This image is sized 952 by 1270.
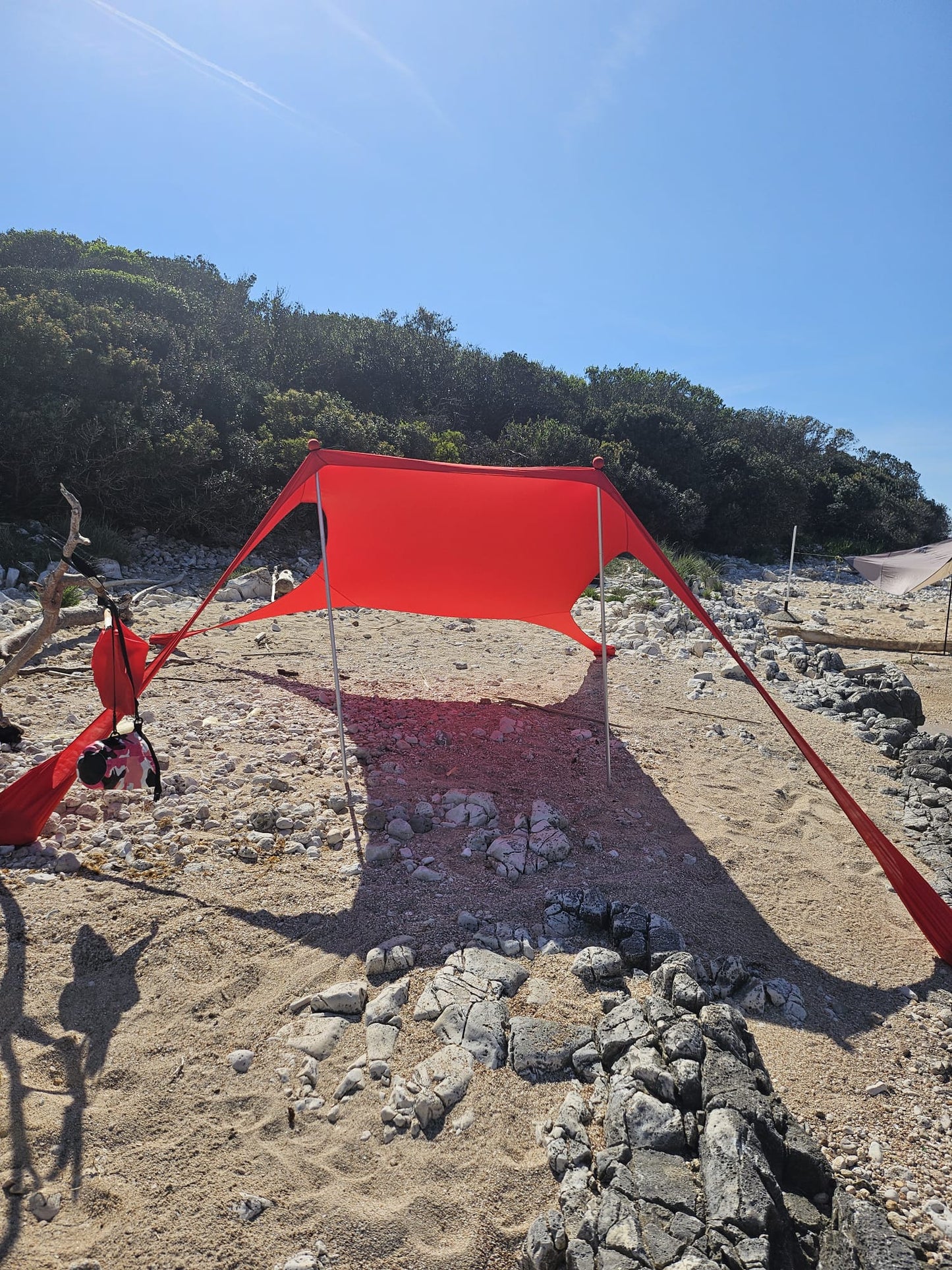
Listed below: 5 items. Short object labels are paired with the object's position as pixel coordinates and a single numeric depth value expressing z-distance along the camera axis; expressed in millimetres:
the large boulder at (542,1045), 2283
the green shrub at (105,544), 8898
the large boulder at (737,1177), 1690
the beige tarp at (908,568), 10289
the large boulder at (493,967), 2660
